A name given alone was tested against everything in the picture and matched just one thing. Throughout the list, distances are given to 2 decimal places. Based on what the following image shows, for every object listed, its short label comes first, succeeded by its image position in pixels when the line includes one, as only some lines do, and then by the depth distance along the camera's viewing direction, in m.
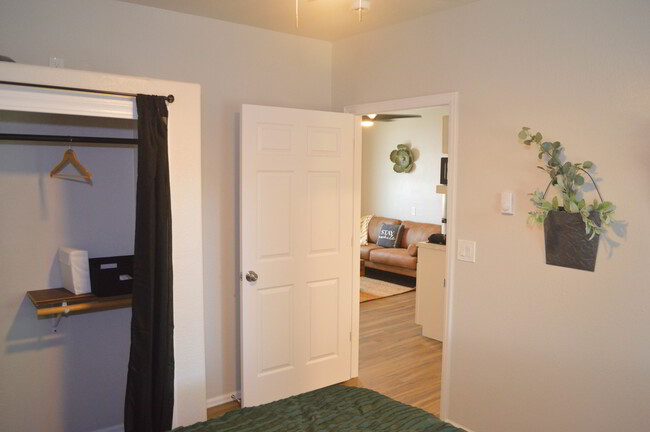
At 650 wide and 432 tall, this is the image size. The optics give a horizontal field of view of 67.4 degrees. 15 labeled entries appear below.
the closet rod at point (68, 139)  2.34
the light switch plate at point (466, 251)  2.99
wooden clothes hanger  2.61
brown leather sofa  6.83
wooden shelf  2.43
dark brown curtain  2.34
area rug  6.39
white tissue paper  2.56
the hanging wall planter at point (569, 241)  2.38
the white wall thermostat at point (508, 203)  2.75
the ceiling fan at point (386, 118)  6.45
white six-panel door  3.32
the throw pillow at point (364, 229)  7.94
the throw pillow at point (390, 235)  7.40
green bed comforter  1.90
